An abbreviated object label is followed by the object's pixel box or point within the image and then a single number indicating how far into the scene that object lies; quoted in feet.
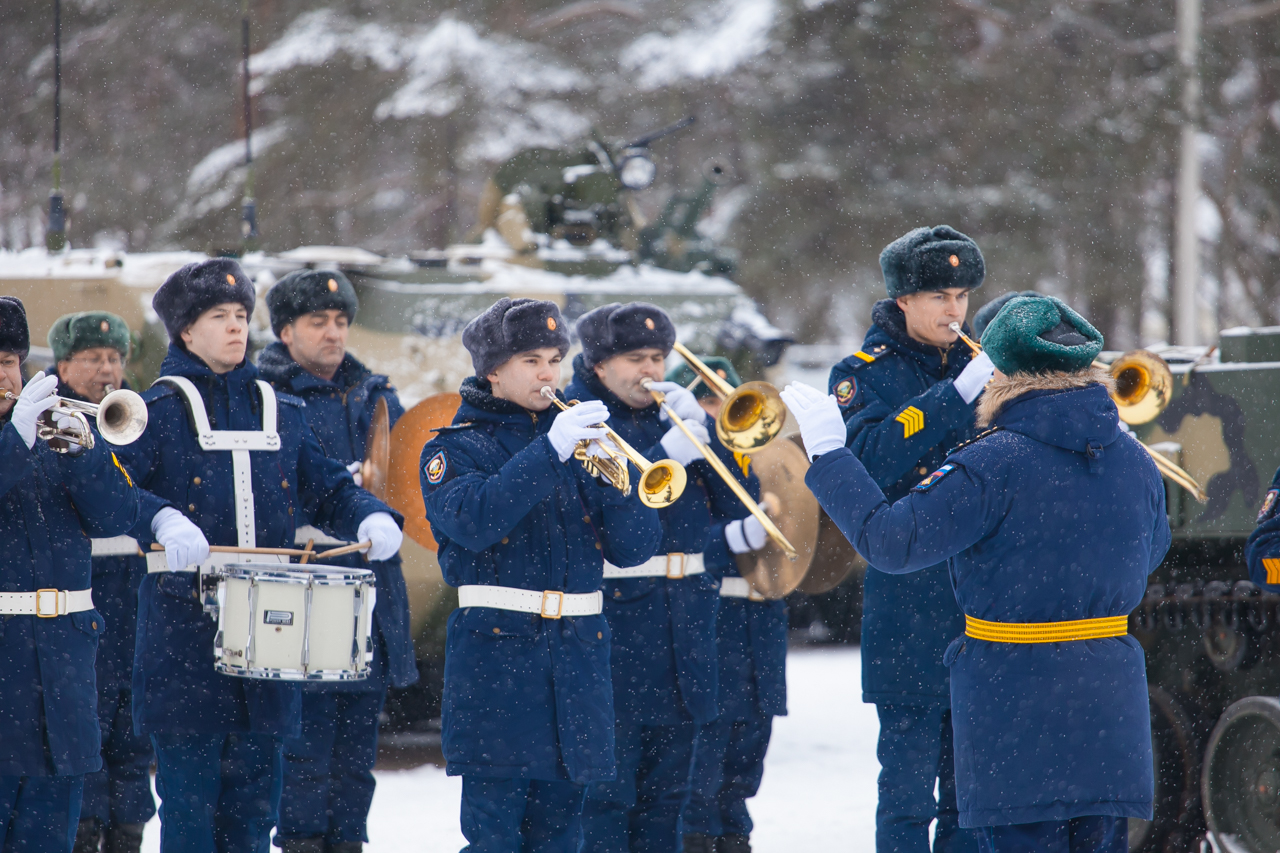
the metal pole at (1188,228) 124.88
